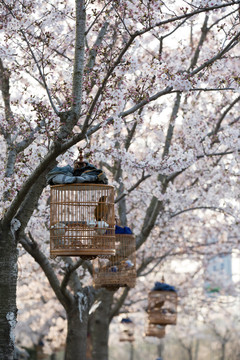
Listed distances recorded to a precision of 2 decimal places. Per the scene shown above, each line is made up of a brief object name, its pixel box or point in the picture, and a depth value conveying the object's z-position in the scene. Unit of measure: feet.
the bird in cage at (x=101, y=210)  41.96
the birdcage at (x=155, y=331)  114.01
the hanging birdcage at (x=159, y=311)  91.81
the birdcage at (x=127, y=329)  114.93
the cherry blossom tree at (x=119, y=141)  44.55
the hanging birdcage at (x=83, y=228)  40.16
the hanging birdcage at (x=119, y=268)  61.26
